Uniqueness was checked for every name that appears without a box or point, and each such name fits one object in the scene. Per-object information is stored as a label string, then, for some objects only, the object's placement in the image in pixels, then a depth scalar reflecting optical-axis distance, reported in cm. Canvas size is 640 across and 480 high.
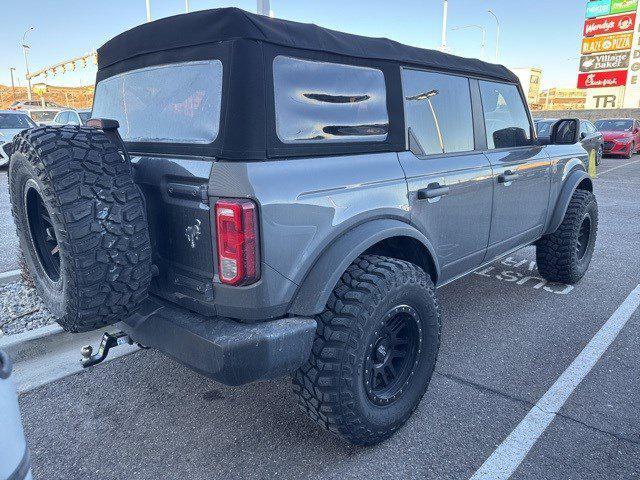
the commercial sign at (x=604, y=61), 3775
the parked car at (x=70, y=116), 1483
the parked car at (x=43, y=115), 2144
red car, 1792
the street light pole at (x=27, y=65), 4625
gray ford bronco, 189
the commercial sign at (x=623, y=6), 3719
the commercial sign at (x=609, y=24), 3766
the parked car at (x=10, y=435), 119
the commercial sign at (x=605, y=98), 3891
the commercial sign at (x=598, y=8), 3866
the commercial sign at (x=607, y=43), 3791
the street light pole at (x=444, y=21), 2612
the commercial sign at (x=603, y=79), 3788
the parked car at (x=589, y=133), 1230
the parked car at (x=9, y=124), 1302
